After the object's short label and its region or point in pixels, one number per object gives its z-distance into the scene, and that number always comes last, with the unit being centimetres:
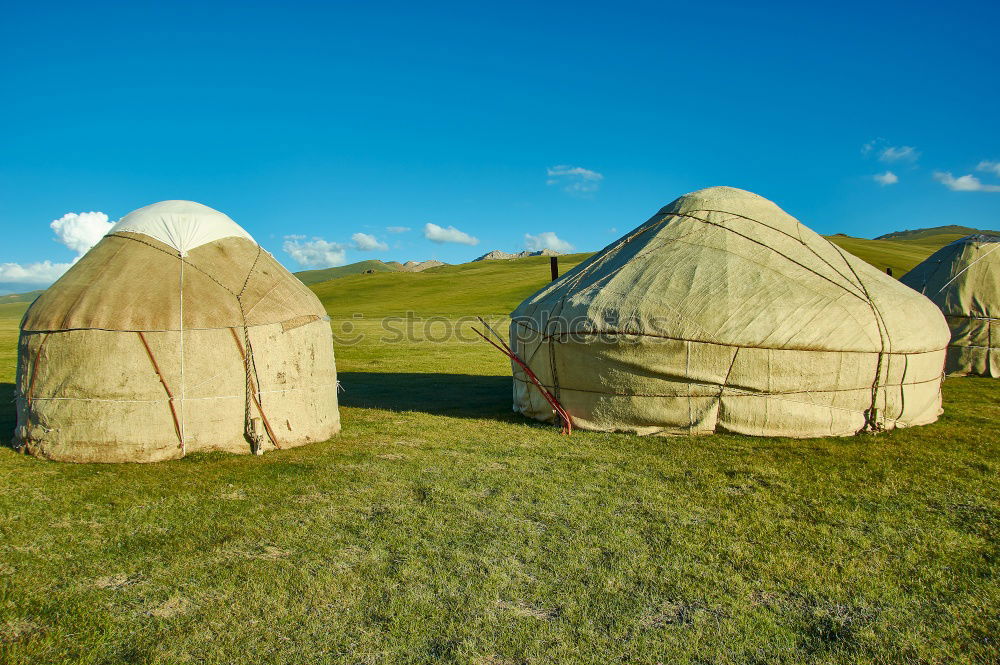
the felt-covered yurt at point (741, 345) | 654
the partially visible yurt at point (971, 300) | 1177
